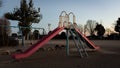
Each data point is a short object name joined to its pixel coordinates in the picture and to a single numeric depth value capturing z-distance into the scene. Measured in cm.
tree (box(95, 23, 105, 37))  2894
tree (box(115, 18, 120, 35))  2704
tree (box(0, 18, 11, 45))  900
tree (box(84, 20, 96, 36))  3215
